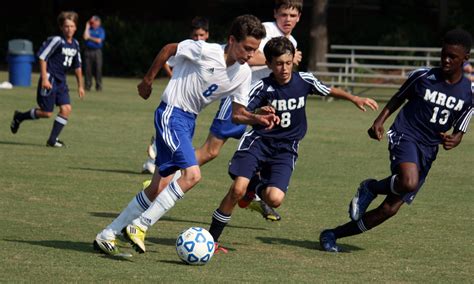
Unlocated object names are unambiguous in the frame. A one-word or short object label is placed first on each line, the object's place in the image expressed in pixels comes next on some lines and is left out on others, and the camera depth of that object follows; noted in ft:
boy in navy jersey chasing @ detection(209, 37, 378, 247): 55.31
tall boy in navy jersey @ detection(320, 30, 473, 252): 55.52
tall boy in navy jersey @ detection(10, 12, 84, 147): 104.63
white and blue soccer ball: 50.19
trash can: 195.72
